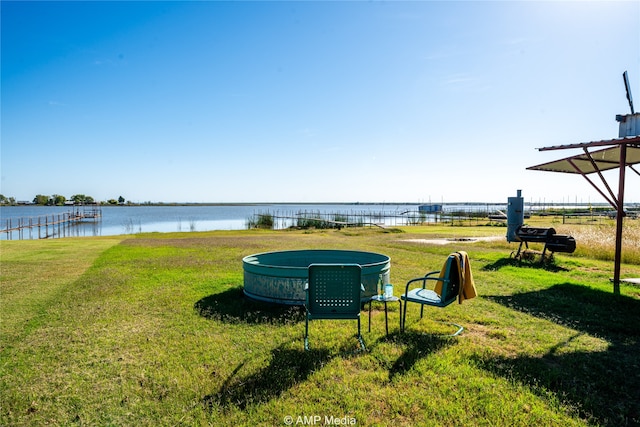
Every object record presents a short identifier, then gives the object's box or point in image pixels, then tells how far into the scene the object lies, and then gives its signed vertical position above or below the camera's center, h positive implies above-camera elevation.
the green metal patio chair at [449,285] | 5.20 -1.12
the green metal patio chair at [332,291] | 4.79 -1.09
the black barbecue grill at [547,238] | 11.34 -1.02
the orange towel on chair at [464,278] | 5.30 -1.03
